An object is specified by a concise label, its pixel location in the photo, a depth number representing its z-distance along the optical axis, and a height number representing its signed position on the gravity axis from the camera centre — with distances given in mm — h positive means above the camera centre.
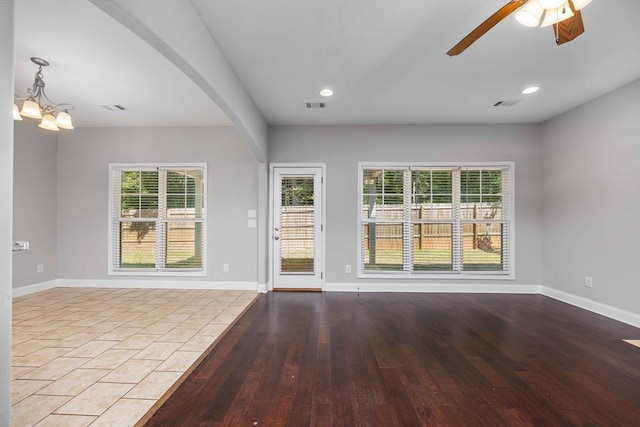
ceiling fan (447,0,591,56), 1699 +1232
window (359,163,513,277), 4840 -32
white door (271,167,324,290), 4875 -186
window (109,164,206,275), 5012 -44
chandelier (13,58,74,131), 2922 +1106
